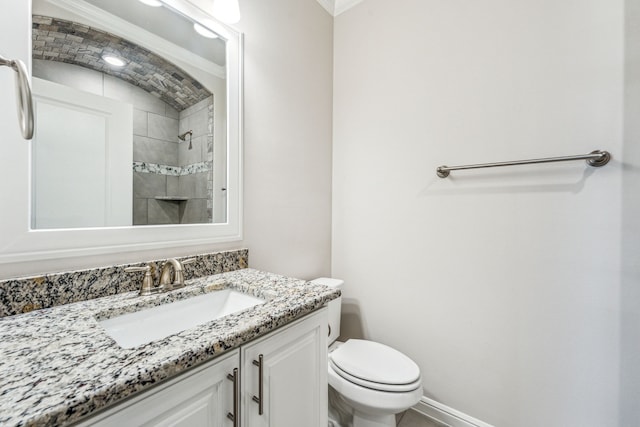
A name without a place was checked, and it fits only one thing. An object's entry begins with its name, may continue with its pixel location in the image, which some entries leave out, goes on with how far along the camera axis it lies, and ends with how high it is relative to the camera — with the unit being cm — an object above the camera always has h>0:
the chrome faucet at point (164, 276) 91 -22
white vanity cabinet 52 -42
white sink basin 78 -33
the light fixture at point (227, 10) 112 +86
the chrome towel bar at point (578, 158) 102 +22
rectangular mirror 80 +29
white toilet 108 -70
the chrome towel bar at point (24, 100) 58 +25
